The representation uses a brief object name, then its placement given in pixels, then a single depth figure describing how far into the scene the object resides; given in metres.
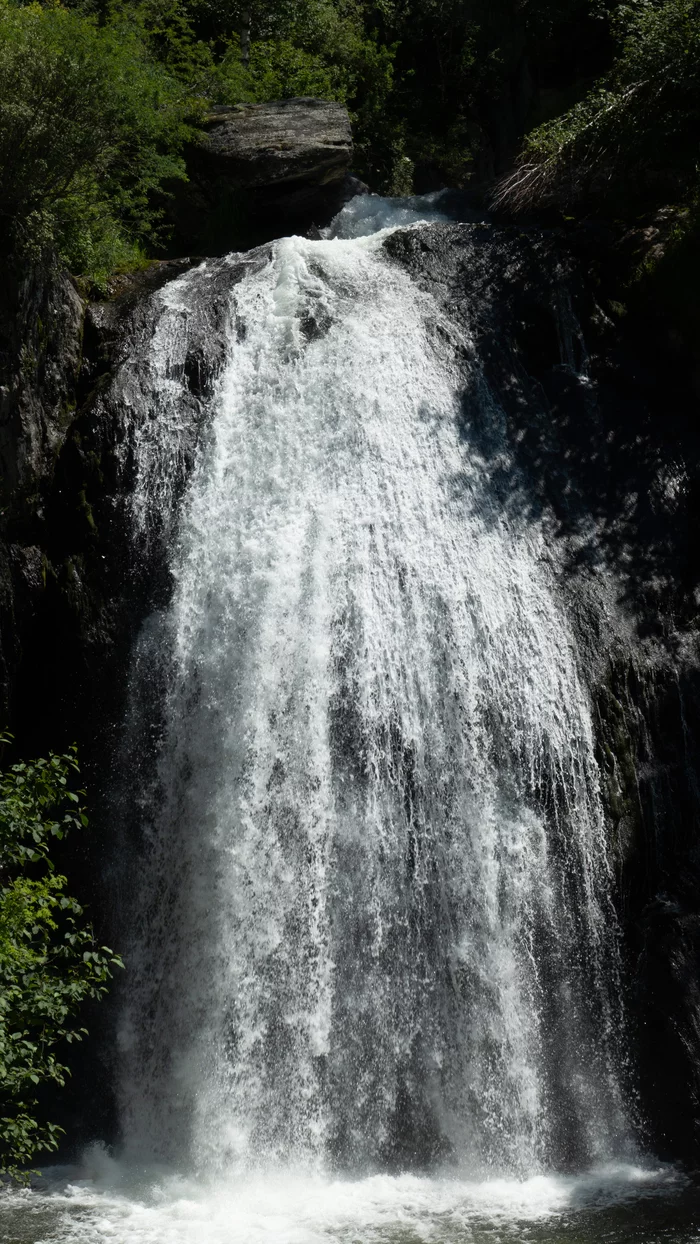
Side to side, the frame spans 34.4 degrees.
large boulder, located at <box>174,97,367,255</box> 17.75
